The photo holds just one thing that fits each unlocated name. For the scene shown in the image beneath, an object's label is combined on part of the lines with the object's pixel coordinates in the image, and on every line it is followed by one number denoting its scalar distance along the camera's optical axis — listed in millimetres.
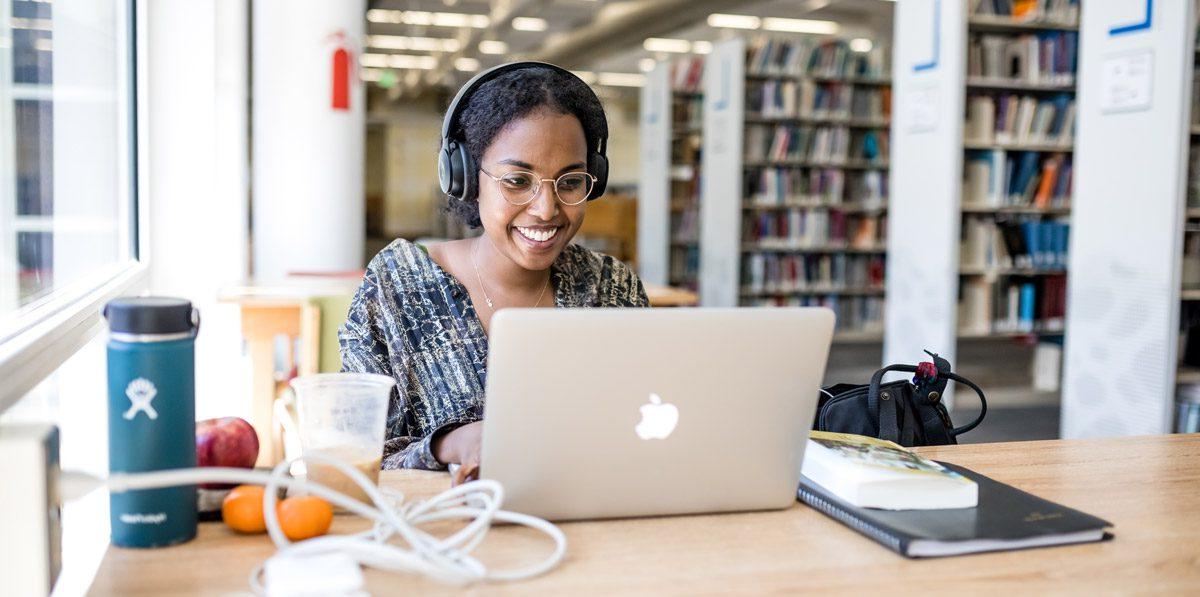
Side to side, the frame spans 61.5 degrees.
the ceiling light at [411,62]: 14398
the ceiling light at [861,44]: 11819
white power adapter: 787
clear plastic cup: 1017
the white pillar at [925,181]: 4605
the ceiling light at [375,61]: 14352
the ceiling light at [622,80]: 15820
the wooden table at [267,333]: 3068
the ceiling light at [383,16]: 11170
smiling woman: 1517
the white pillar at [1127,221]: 3631
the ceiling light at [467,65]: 14131
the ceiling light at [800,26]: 11242
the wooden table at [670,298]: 3604
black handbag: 1602
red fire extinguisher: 4543
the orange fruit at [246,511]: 967
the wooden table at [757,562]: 863
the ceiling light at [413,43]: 12859
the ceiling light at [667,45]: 12781
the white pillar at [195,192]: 3326
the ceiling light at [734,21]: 11074
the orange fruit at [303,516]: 939
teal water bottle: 865
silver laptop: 926
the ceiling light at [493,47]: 12978
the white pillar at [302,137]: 4512
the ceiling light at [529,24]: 11633
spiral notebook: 959
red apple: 1030
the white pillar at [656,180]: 7078
